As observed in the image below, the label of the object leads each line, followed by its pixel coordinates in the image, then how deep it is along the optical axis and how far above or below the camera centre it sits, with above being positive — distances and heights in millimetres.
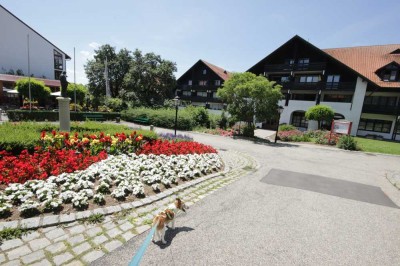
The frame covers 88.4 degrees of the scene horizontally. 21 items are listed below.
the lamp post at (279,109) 18672 +389
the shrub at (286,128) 25150 -1603
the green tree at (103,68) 38250 +5667
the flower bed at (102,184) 3902 -2046
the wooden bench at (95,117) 23328 -2223
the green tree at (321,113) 23203 +469
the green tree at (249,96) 18156 +1351
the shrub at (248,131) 20625 -1978
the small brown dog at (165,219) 3320 -1915
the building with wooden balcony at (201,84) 39969 +4621
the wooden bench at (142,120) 25719 -2258
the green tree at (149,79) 34188 +3863
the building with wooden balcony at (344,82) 26094 +4915
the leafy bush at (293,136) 20484 -2138
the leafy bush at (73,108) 25750 -1548
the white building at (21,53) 33156 +6980
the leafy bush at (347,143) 16328 -1862
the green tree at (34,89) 24094 +370
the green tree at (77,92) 28469 +487
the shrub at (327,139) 18369 -1901
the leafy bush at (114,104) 30656 -735
